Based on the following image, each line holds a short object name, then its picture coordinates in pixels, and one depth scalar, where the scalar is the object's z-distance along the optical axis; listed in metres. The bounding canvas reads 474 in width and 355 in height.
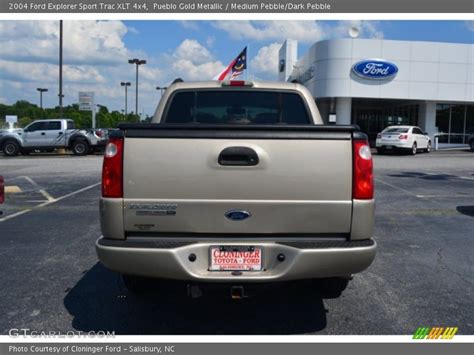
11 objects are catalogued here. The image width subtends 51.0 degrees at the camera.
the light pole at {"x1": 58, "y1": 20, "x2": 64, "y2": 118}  33.92
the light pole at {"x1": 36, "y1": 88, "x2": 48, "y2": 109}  85.88
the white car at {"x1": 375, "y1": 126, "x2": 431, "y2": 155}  25.94
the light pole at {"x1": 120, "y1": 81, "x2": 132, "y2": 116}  68.08
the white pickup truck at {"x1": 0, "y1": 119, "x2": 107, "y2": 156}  26.31
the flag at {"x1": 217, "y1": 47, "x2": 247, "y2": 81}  18.34
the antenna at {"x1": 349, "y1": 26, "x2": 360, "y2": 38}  30.49
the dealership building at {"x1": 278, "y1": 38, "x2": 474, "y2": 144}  30.48
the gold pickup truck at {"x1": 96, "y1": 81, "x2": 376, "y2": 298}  3.47
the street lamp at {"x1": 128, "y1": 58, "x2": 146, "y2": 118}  54.97
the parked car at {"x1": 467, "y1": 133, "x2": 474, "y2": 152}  30.52
